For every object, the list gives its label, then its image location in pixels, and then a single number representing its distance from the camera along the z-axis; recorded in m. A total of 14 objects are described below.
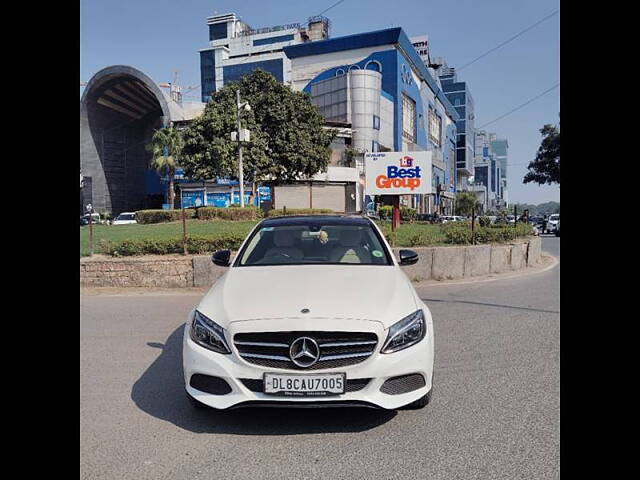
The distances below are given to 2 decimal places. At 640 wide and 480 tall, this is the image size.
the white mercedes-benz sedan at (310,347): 3.28
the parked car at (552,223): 35.25
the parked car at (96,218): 46.44
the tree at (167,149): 47.81
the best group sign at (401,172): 18.23
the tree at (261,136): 36.09
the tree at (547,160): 45.78
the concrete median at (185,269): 10.14
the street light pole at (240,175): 31.14
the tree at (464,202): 67.19
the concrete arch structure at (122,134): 56.12
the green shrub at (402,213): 36.59
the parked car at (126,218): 42.96
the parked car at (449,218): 41.70
